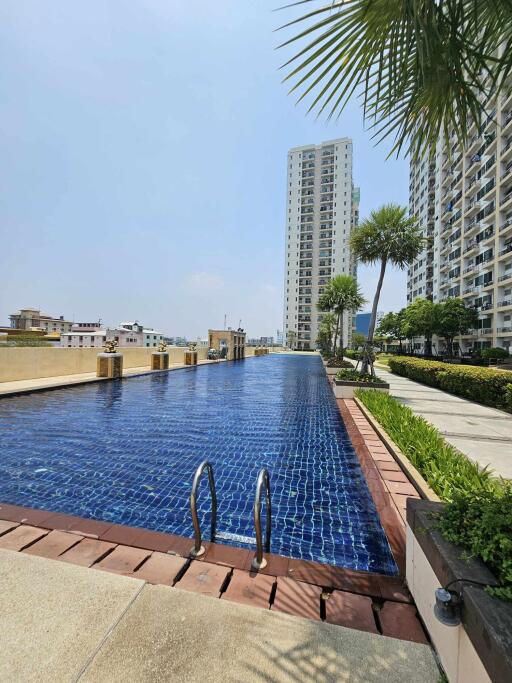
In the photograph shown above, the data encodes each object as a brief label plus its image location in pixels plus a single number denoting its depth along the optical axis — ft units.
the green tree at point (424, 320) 129.70
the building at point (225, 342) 115.85
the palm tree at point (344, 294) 89.40
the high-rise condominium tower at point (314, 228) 277.03
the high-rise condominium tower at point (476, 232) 117.08
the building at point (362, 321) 546.79
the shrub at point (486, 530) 5.22
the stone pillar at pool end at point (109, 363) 51.31
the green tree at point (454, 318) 127.95
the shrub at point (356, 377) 38.92
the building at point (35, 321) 301.22
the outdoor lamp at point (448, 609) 4.89
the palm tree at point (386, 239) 43.11
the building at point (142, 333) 262.47
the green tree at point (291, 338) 279.90
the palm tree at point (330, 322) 141.59
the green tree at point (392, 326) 197.64
